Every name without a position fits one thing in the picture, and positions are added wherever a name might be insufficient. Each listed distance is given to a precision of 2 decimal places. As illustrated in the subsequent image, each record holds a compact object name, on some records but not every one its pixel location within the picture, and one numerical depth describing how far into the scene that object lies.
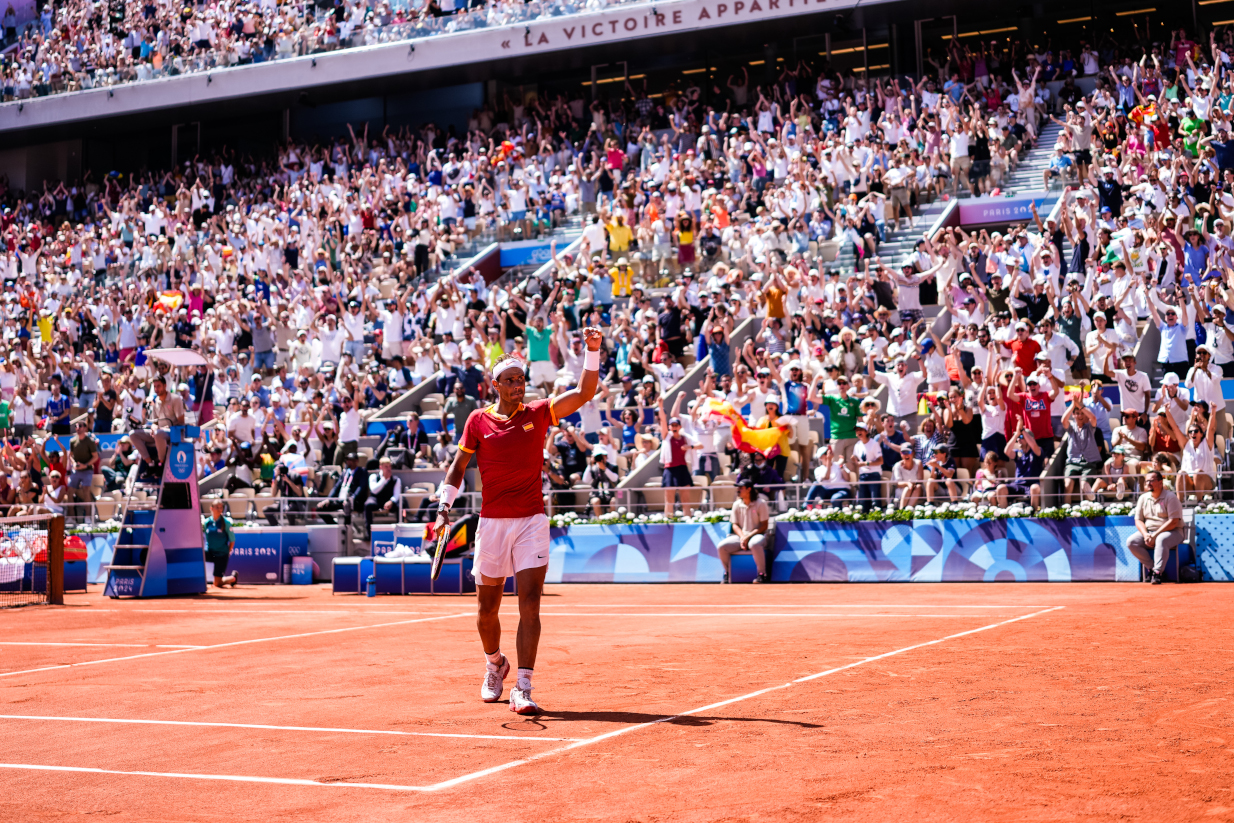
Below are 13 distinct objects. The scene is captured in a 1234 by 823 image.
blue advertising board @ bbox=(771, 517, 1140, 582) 18.97
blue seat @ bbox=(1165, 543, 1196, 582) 18.34
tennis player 8.66
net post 19.88
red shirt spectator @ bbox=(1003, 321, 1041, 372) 20.91
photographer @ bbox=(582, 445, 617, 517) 22.84
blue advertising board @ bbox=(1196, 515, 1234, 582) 18.02
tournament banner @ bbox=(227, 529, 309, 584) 24.94
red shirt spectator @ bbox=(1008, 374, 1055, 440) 19.81
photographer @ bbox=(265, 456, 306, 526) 26.23
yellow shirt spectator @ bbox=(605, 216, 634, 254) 30.84
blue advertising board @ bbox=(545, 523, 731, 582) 21.86
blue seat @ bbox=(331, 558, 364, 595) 21.66
